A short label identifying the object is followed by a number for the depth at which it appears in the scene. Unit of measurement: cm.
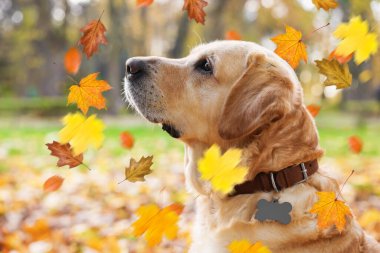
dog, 254
